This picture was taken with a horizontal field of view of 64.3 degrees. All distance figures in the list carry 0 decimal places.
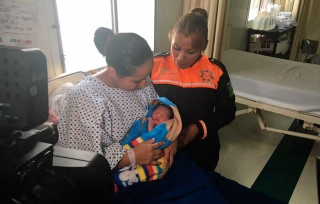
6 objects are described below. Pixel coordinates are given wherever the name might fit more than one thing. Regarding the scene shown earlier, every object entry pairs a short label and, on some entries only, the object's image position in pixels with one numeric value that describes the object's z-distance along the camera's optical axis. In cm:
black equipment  42
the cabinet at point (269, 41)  372
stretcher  214
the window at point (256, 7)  412
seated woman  86
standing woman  123
